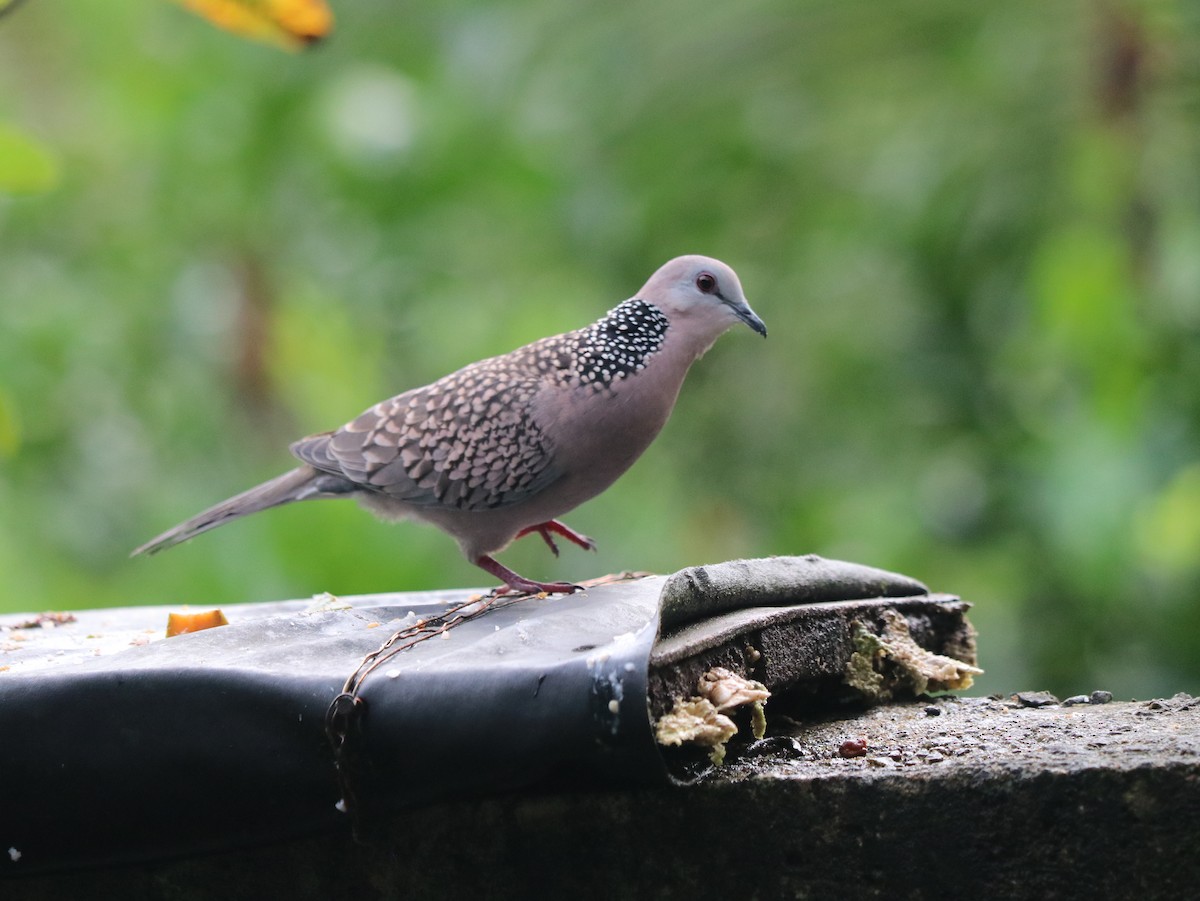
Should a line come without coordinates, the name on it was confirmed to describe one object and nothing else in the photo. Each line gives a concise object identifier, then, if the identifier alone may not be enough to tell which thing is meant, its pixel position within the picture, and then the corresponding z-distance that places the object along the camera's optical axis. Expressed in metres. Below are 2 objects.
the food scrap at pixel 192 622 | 4.58
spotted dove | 5.11
